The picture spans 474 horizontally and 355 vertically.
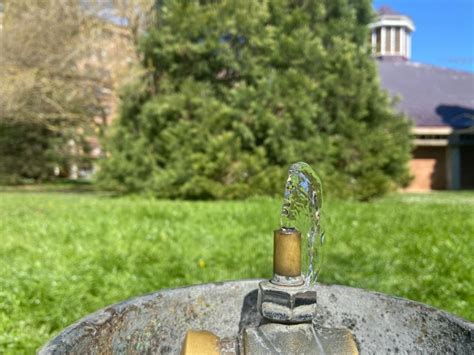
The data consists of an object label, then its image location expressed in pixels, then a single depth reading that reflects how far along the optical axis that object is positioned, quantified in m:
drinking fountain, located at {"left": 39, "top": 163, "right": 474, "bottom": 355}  0.18
